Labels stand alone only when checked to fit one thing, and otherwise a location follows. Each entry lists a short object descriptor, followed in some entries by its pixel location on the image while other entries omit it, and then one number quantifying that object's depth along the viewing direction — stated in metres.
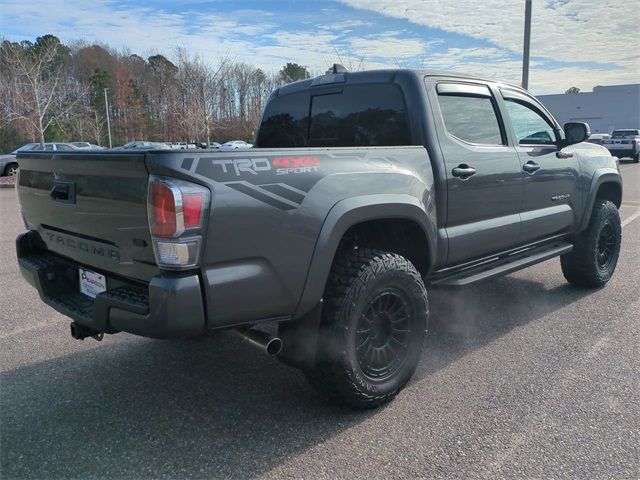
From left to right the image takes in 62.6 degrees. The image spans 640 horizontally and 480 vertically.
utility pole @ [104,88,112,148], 56.24
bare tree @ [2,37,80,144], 26.50
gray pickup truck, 2.36
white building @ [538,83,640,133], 67.50
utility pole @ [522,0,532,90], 13.55
